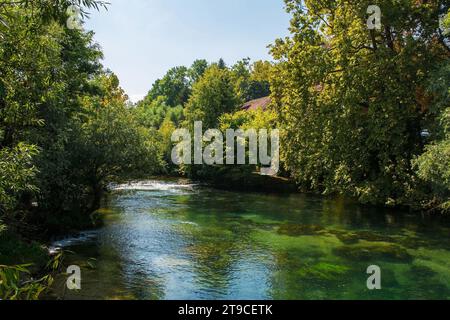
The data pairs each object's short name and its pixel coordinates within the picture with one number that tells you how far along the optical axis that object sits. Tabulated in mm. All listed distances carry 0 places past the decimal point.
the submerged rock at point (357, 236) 21000
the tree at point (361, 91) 24625
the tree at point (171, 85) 117694
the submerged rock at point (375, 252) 17812
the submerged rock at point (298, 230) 22275
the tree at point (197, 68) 118375
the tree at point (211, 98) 50656
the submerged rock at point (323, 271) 15374
